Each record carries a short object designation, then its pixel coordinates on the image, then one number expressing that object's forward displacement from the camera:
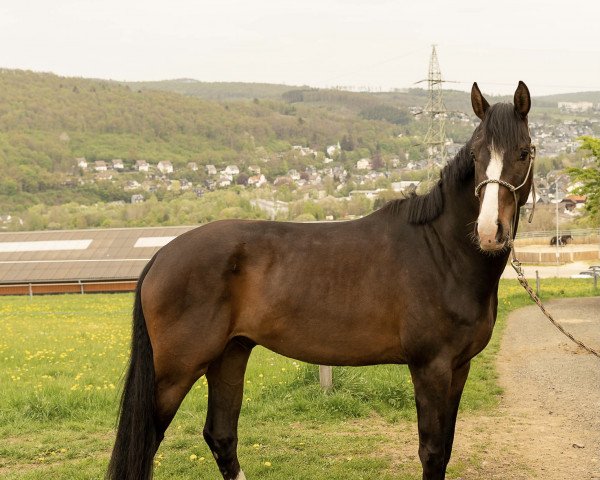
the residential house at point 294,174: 169.73
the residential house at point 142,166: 155.88
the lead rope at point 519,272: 4.71
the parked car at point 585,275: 35.53
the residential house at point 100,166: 153.52
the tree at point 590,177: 20.19
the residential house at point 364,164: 180.50
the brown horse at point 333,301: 4.53
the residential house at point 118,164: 155.25
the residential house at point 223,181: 151.75
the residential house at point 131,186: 142.75
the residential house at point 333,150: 193.12
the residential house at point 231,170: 164.75
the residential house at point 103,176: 147.11
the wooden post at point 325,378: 8.09
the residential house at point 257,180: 154.27
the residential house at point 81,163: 149.88
